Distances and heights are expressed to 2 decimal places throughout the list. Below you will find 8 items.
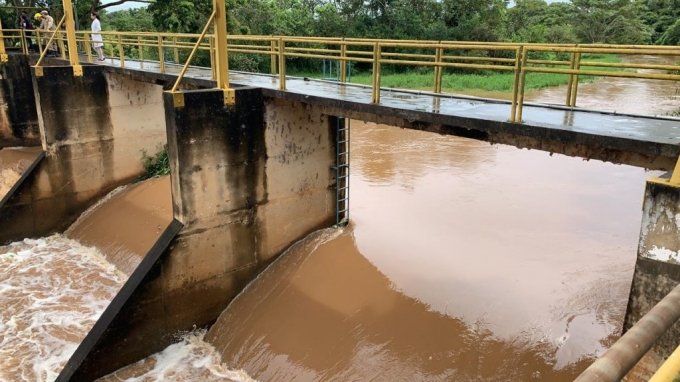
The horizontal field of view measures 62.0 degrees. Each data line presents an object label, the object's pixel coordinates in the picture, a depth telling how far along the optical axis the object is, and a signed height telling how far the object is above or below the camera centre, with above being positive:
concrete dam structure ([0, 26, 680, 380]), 6.25 -2.47
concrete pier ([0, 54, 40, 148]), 17.41 -2.34
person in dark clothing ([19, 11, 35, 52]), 18.56 -0.02
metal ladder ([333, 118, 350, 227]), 10.65 -2.68
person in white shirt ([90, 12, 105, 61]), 15.15 -0.29
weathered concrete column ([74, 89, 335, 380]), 8.60 -2.86
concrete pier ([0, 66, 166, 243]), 13.62 -2.83
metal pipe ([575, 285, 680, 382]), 1.77 -1.02
